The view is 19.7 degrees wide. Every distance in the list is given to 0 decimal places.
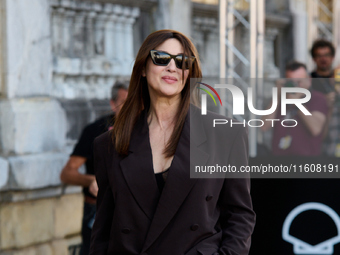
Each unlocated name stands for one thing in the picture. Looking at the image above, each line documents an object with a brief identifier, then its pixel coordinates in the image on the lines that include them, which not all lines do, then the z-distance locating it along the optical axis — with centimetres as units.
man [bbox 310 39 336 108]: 1042
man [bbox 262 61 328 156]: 908
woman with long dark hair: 446
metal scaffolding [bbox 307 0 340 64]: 1793
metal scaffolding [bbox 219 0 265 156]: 1092
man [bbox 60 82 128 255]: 796
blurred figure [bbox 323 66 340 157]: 921
